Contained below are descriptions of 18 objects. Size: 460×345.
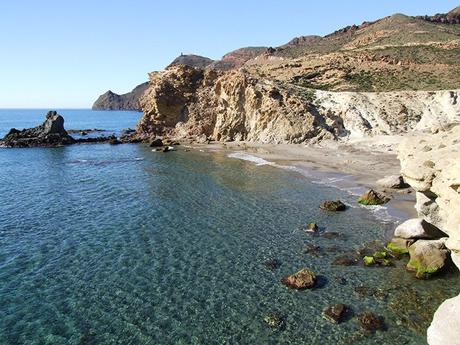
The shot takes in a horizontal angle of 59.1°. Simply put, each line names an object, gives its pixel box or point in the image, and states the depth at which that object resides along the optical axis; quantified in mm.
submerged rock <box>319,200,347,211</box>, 31297
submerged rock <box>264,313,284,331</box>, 16469
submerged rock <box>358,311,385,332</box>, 16375
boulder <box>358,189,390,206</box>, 32344
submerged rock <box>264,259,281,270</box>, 21953
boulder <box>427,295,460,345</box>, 12430
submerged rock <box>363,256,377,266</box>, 21953
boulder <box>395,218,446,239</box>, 23188
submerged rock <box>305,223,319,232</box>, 27203
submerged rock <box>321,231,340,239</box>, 26164
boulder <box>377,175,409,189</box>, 36188
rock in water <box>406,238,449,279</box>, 20359
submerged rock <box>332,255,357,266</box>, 22203
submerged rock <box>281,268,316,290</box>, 19594
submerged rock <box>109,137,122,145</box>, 76625
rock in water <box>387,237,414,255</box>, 23219
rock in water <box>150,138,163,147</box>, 69375
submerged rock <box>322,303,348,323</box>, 17000
